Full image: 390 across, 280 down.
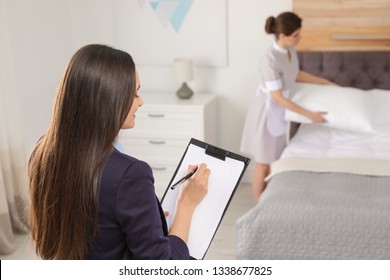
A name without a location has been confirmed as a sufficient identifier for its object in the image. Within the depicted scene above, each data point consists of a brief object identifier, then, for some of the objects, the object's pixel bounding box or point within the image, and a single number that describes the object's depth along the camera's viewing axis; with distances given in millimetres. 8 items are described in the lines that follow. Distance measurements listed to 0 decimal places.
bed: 2547
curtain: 3230
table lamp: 3887
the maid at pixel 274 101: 3375
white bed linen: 3178
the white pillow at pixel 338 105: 3471
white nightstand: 3838
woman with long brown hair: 1152
